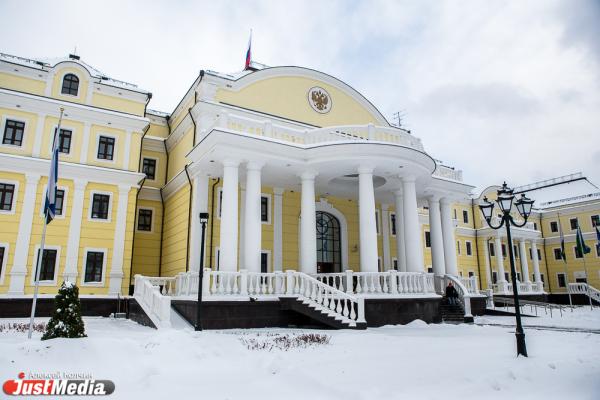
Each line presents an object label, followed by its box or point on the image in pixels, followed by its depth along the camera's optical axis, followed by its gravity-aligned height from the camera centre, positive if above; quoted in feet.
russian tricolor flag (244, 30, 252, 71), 85.75 +47.04
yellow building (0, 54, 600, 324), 53.31 +15.84
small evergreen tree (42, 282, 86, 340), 30.48 -2.07
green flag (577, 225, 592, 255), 100.53 +10.00
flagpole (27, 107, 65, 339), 37.94 +6.88
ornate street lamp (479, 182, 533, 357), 28.37 +6.14
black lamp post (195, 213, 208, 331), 41.01 -1.69
